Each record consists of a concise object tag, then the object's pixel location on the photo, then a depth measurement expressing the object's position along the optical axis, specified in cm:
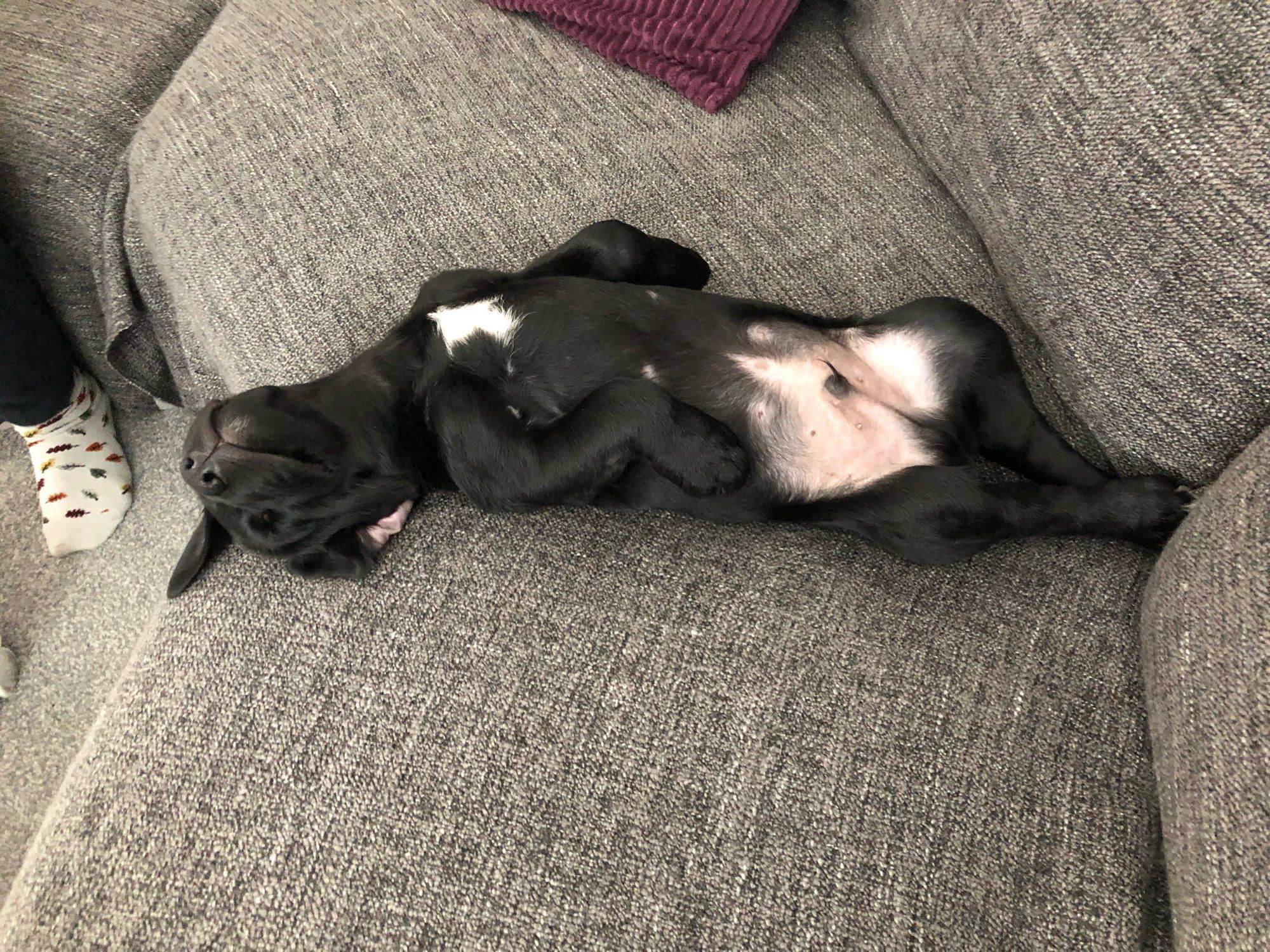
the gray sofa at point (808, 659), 83
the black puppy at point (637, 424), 112
